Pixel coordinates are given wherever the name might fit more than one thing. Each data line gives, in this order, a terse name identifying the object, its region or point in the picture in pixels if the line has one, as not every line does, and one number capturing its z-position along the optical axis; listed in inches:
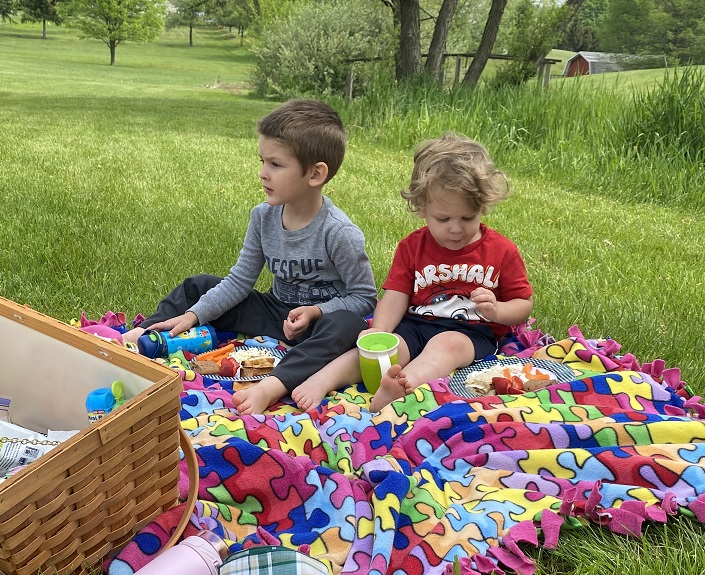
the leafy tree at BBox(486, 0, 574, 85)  418.6
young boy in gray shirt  95.3
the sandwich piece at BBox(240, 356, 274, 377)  98.3
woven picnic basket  51.4
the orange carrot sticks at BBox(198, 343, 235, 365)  102.3
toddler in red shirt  94.6
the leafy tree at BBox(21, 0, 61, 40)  1448.1
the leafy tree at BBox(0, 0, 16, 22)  1489.9
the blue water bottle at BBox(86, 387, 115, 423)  65.1
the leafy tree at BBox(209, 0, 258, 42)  1468.5
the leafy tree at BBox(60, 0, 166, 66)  1312.7
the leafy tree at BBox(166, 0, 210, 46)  1787.2
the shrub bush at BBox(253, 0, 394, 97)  681.0
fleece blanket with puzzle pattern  63.8
